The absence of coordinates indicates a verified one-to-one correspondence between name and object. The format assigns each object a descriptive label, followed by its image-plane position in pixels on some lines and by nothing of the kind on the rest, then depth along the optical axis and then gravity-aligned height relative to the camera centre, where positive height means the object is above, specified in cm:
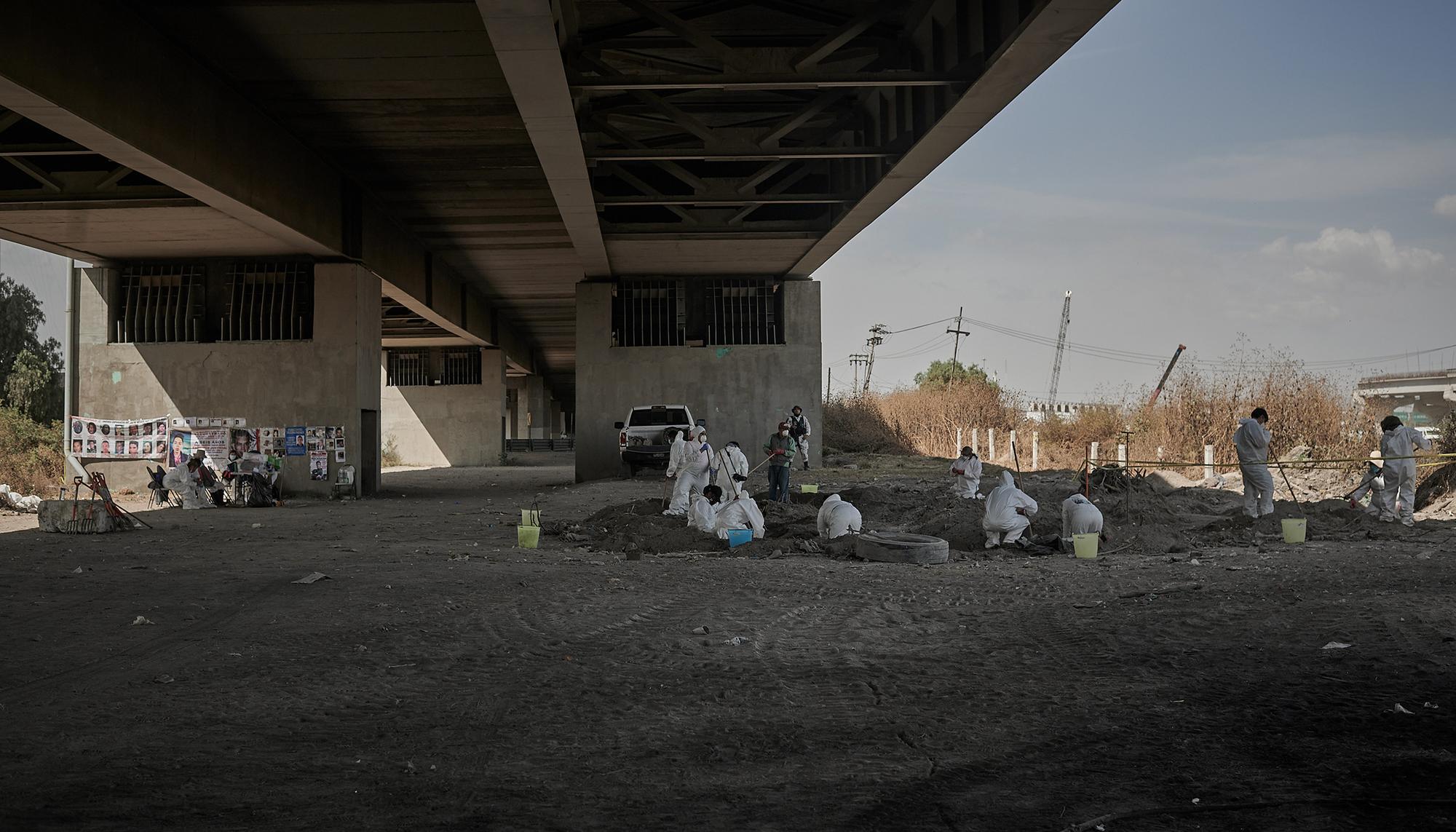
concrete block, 1495 -120
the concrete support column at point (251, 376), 2233 +125
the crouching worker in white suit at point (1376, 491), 1424 -76
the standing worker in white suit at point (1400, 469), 1399 -45
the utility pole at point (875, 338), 8856 +820
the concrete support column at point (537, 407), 6962 +180
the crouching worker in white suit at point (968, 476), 1717 -69
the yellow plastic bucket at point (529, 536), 1298 -128
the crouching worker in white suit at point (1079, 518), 1159 -94
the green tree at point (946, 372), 7619 +505
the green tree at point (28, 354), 4466 +359
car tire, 1120 -126
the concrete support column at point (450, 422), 4422 +48
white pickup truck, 2562 +2
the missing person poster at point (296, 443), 2241 -21
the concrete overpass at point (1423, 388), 4853 +241
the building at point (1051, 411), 3403 +85
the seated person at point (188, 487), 2084 -110
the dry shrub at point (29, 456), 2431 -59
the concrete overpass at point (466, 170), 1243 +433
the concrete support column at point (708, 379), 2723 +146
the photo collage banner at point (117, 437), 2244 -11
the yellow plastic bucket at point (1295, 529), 1231 -111
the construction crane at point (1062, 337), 10738 +1018
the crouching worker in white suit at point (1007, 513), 1224 -93
